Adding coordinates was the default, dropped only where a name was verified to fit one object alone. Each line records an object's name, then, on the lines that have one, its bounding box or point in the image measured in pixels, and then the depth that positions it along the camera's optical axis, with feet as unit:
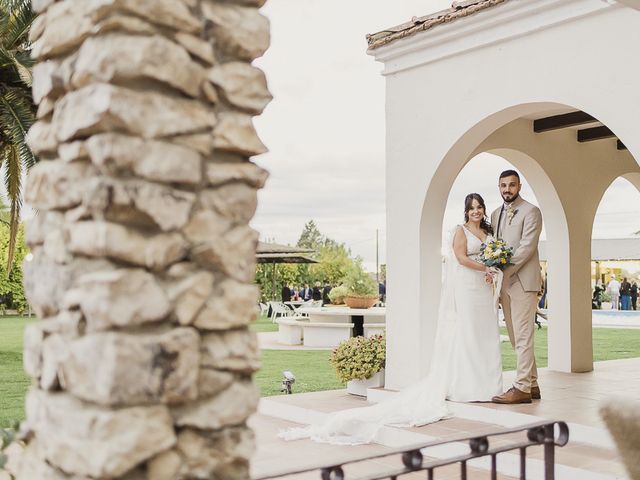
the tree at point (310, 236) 286.05
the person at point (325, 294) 108.58
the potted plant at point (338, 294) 48.99
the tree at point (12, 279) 105.29
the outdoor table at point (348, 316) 46.78
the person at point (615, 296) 106.32
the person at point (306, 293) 117.34
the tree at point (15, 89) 38.50
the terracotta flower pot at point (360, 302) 47.03
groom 23.95
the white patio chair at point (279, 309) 82.70
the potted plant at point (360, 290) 46.98
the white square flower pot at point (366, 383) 27.45
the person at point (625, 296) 101.96
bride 22.67
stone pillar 6.53
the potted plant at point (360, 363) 27.25
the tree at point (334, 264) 126.31
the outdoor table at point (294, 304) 95.51
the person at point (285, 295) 107.04
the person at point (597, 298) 106.83
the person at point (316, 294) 114.62
